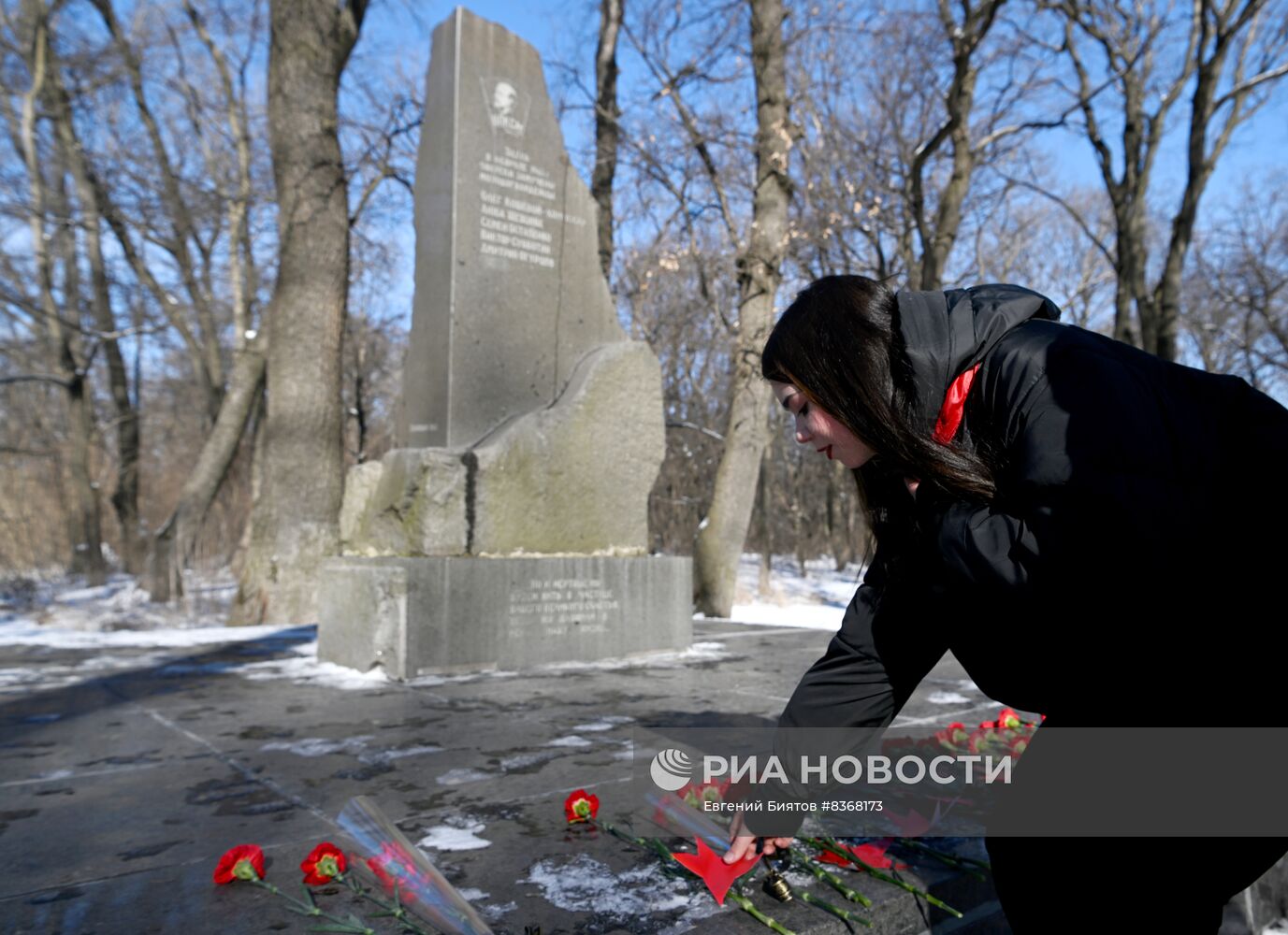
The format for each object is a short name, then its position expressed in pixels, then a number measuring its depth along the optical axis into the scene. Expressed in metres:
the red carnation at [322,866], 2.04
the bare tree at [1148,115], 13.66
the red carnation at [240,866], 2.05
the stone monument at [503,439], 5.14
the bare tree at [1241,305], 23.94
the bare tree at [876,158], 15.15
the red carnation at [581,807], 2.44
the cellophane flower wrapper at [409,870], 1.82
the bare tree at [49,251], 15.62
